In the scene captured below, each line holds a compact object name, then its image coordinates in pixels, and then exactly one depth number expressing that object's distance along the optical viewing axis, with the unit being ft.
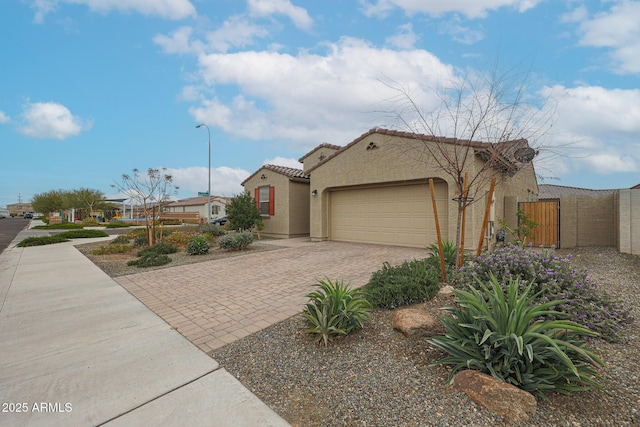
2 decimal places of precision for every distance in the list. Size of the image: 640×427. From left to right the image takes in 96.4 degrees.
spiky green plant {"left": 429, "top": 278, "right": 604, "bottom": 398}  6.79
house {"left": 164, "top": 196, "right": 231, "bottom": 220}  146.30
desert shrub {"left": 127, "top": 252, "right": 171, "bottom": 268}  25.37
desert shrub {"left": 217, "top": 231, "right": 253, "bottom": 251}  33.14
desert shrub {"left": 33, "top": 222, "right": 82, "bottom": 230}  85.54
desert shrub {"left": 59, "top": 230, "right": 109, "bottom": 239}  52.95
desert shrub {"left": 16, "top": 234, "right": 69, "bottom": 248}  41.94
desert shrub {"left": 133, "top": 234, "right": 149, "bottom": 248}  37.61
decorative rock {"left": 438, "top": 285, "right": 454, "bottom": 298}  13.01
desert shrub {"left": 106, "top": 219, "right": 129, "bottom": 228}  97.63
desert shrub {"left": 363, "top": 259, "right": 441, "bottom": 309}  12.72
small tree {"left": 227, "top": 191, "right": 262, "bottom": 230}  45.68
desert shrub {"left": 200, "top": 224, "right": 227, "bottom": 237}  46.75
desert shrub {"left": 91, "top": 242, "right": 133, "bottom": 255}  33.26
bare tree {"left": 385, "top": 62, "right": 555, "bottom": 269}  14.42
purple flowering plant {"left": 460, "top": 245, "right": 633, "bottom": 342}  9.97
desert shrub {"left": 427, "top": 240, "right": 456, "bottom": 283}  16.55
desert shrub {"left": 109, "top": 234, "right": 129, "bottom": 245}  40.29
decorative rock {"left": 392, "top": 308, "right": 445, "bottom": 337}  9.70
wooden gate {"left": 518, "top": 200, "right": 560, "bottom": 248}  31.45
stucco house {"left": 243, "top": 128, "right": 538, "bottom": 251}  30.09
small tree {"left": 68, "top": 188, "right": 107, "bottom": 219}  122.42
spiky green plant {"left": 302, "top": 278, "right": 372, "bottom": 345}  10.09
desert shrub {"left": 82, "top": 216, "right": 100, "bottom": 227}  100.75
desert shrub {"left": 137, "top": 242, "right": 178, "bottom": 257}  29.16
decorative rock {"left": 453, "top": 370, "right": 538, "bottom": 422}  6.32
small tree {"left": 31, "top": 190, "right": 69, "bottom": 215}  128.26
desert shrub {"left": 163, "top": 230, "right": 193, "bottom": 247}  37.37
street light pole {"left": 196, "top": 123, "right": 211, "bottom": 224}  65.78
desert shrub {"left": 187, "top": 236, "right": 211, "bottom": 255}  30.83
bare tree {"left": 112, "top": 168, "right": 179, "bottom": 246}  38.91
